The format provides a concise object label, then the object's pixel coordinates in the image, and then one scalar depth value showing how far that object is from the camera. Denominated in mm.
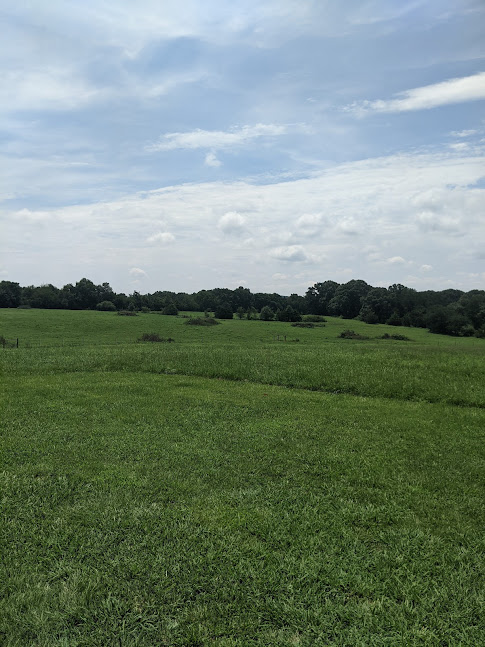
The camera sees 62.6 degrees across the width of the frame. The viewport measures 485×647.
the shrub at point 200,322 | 69500
